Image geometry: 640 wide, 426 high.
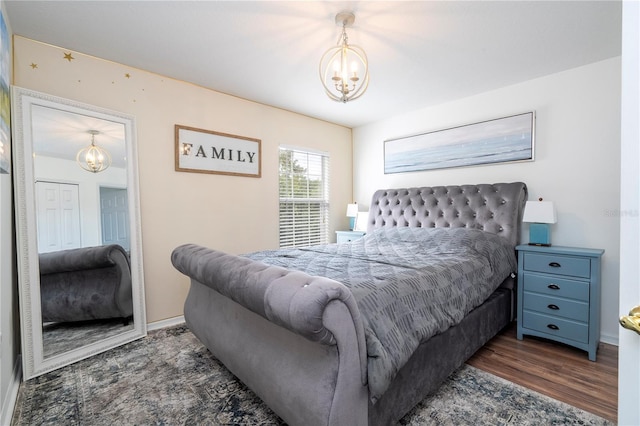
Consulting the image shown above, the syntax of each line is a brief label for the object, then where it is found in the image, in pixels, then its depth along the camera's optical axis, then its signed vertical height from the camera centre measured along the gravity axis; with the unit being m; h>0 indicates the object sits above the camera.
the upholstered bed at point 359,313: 1.21 -0.59
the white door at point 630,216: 0.60 -0.03
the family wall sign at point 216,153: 3.08 +0.62
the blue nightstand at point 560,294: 2.27 -0.75
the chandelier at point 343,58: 2.00 +1.20
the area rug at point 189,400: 1.62 -1.17
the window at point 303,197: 4.04 +0.14
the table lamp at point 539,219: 2.65 -0.14
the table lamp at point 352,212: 4.37 -0.10
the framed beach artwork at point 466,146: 3.03 +0.70
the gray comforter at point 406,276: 1.38 -0.45
